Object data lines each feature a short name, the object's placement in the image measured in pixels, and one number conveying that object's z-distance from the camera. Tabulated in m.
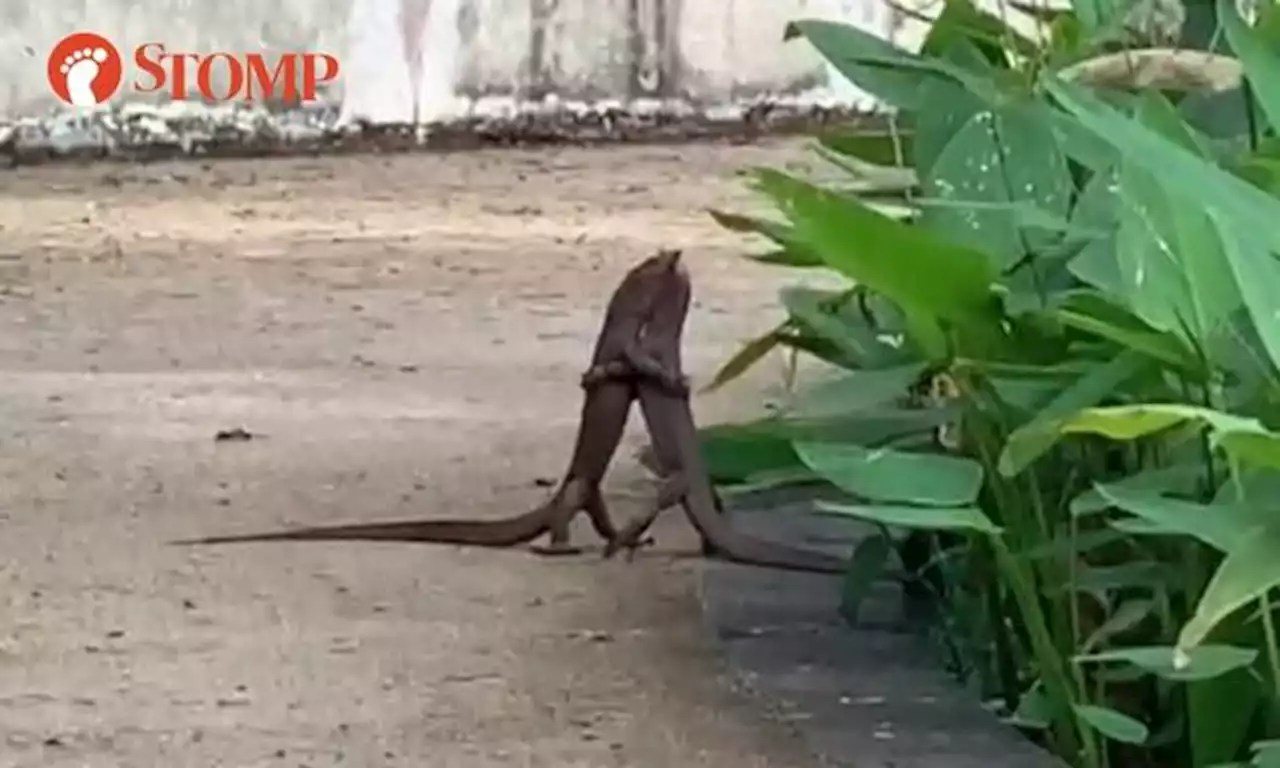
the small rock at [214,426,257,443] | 10.11
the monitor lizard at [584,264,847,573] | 9.12
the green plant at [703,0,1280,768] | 7.33
